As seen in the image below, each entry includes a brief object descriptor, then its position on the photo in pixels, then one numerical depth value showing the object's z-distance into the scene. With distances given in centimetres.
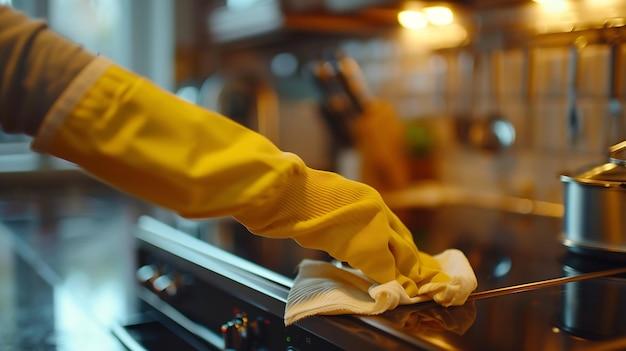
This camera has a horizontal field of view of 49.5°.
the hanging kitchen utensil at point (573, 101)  118
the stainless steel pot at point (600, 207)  82
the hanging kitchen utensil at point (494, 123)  137
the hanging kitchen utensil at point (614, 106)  109
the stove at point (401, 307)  59
